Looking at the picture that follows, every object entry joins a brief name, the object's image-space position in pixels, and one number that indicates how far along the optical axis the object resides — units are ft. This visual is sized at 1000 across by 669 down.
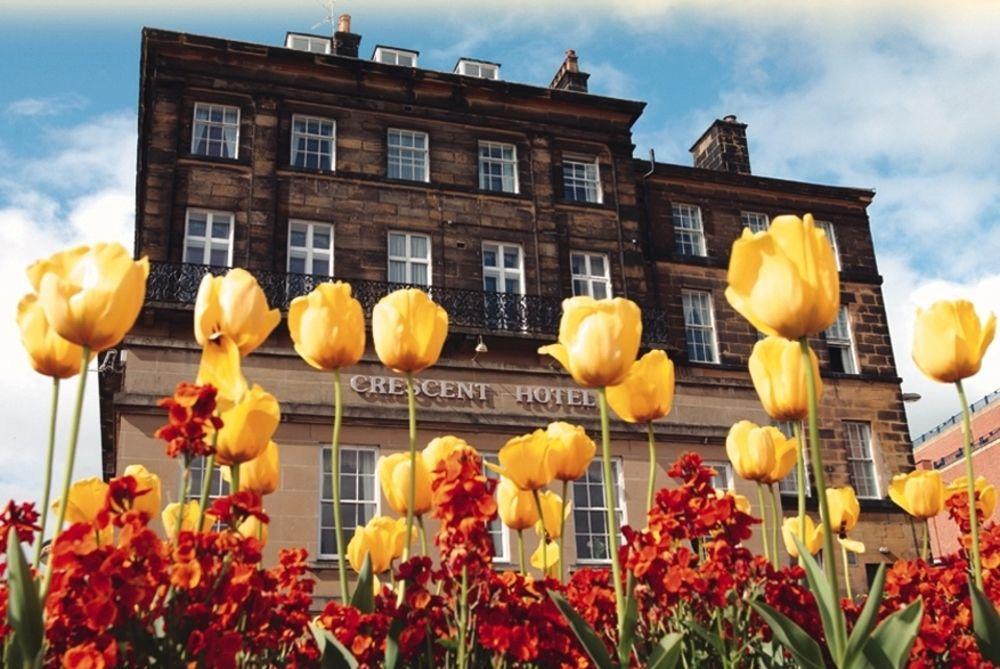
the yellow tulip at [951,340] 9.89
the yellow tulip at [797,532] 13.69
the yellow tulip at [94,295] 7.32
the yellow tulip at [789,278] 7.68
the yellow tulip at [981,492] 13.29
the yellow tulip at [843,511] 13.62
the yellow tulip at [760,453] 11.30
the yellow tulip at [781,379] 9.64
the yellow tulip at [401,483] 10.50
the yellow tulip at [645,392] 10.46
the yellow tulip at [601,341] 8.91
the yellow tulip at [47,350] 8.13
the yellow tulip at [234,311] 8.63
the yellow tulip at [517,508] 11.71
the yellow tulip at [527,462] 10.14
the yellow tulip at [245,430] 8.20
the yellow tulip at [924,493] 12.75
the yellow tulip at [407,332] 9.46
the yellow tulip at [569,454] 10.40
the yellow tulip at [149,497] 10.51
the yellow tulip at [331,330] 9.39
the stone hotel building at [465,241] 52.16
